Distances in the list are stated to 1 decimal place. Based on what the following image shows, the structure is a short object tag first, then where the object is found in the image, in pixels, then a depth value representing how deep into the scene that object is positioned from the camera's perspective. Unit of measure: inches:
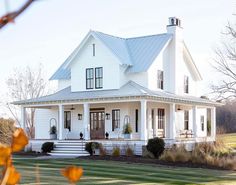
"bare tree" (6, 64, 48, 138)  2098.9
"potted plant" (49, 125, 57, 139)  1338.6
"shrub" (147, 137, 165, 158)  1053.2
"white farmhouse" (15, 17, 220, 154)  1257.4
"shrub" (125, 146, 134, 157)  1086.1
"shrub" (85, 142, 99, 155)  1113.2
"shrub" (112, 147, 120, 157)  1069.9
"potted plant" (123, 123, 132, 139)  1178.0
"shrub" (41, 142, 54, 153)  1190.9
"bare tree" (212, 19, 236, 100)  1477.6
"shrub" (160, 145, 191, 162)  971.3
